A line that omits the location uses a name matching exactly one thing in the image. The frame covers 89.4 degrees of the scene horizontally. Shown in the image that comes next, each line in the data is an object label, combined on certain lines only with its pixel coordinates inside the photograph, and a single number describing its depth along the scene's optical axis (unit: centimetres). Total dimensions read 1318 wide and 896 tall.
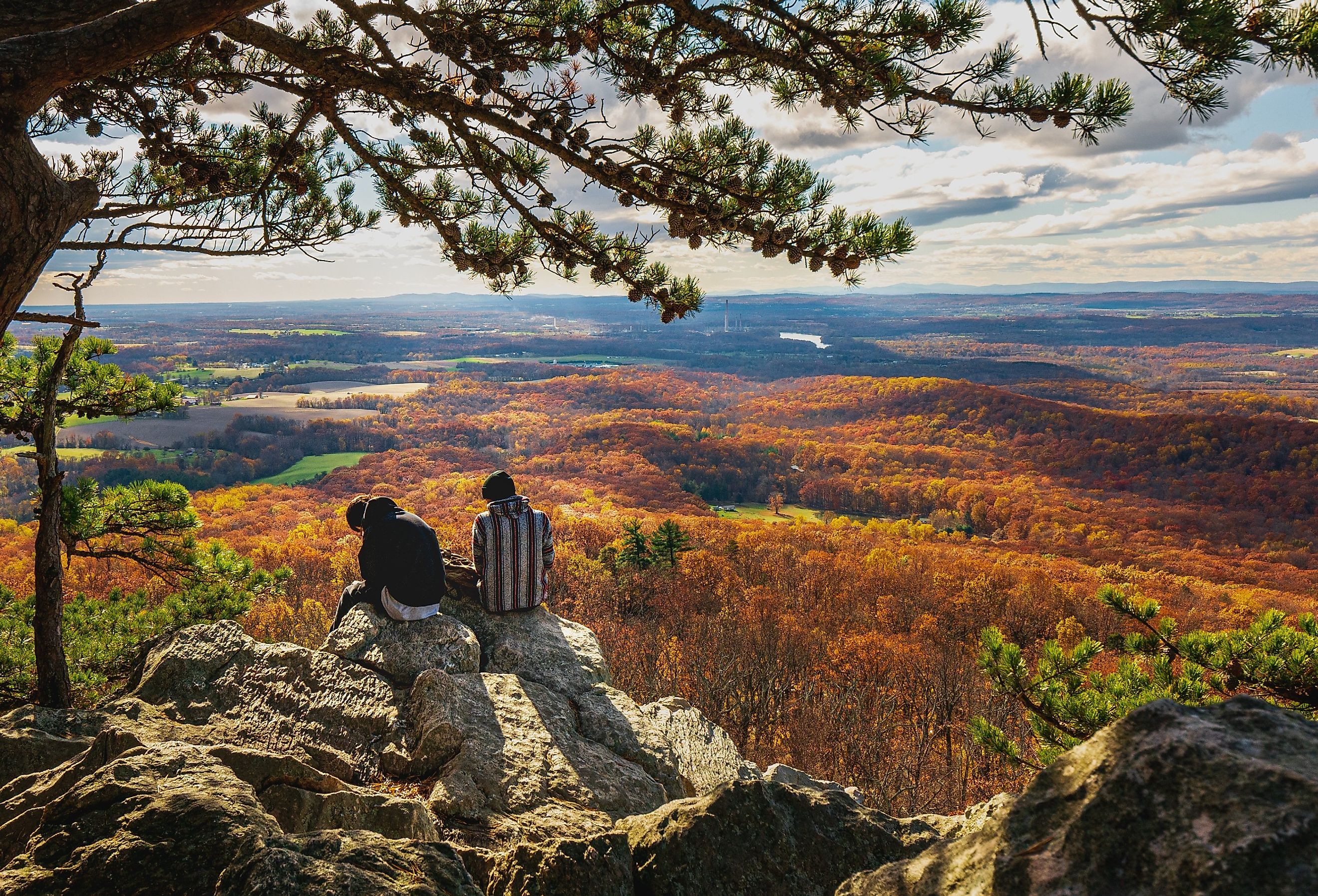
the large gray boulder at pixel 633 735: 443
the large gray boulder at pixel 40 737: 282
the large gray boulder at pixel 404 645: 474
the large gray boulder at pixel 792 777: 415
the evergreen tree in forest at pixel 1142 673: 353
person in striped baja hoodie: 535
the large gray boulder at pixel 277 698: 398
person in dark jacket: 493
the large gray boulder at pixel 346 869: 154
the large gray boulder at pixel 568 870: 191
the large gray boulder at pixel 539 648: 517
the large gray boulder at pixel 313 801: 260
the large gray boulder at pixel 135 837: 162
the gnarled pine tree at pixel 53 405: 393
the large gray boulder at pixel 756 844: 199
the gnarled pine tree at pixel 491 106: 196
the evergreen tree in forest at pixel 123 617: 473
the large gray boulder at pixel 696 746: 473
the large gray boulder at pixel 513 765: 351
